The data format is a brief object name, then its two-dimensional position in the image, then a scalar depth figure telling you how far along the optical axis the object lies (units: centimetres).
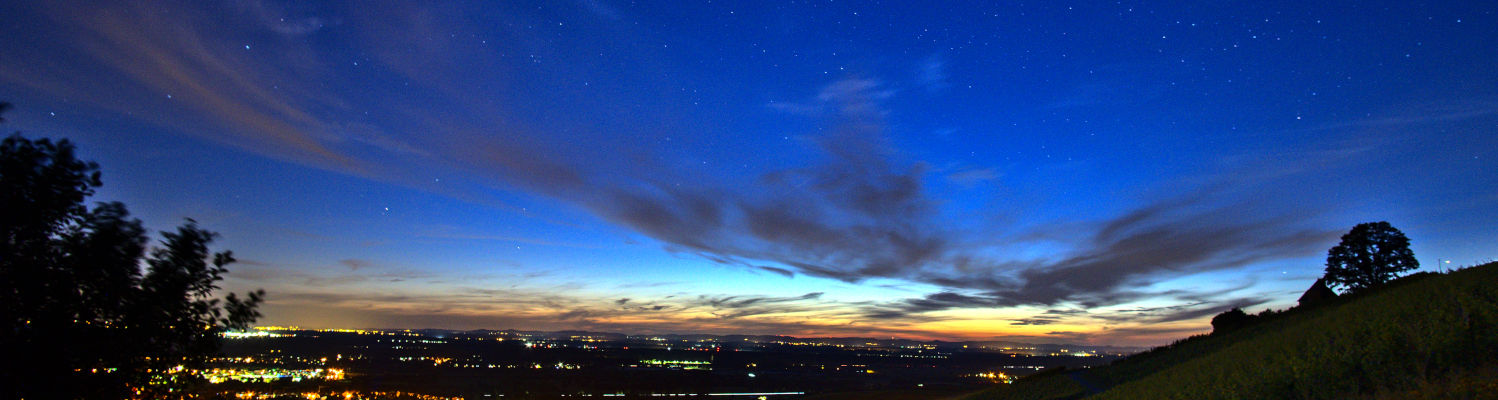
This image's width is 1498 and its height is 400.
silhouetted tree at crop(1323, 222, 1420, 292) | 4000
